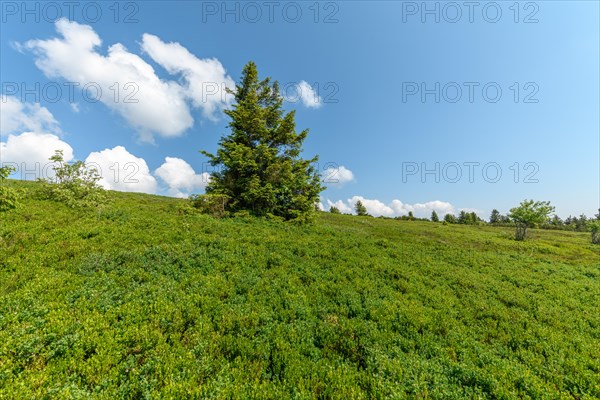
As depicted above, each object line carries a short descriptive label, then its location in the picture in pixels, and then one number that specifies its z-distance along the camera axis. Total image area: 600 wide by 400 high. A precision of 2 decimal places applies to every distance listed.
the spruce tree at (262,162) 19.55
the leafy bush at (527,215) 43.84
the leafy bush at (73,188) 16.33
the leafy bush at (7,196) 12.82
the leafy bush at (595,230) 47.91
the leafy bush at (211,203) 19.03
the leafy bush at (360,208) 84.66
